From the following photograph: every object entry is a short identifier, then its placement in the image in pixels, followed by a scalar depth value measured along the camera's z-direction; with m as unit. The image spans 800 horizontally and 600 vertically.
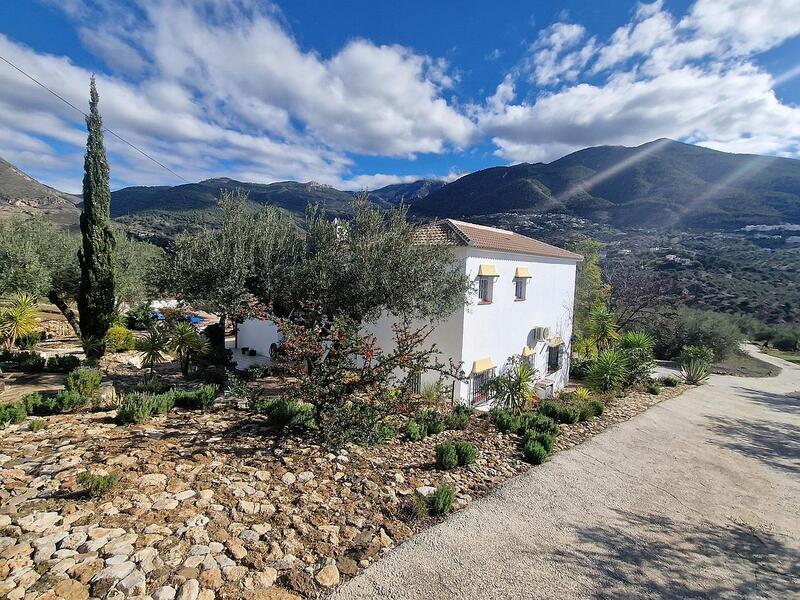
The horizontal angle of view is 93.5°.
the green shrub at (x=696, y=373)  19.72
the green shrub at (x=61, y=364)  11.75
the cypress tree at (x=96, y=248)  13.05
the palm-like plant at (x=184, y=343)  11.48
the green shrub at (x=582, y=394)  13.69
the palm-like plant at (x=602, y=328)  22.20
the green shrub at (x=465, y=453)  7.17
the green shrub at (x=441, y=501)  5.56
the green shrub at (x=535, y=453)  7.78
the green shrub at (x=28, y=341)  15.17
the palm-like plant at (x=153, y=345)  11.07
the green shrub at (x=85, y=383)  8.45
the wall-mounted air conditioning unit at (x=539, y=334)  17.28
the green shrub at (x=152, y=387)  9.34
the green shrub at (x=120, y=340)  14.55
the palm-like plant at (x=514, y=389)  11.97
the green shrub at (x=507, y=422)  9.36
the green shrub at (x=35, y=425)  6.70
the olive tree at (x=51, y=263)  12.61
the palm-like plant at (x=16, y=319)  12.93
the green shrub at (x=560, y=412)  10.70
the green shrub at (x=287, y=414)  7.51
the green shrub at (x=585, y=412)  11.15
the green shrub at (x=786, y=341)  36.97
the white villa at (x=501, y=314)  13.00
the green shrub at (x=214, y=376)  11.40
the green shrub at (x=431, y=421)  8.01
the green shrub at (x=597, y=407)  11.52
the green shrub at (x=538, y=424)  9.46
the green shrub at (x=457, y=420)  9.30
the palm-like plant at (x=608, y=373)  15.05
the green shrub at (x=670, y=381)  17.94
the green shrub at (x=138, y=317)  22.05
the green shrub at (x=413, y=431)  8.02
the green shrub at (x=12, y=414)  6.83
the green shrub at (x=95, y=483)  4.71
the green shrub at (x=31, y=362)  11.29
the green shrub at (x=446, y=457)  6.91
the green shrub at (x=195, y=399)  8.50
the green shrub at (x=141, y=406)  7.28
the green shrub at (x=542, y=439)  8.30
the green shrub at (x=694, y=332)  30.08
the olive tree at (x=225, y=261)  9.16
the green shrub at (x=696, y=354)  23.49
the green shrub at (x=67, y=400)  7.80
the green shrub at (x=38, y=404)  7.61
